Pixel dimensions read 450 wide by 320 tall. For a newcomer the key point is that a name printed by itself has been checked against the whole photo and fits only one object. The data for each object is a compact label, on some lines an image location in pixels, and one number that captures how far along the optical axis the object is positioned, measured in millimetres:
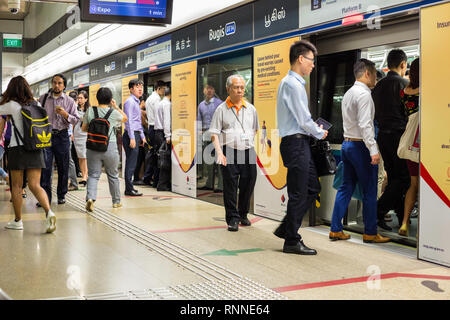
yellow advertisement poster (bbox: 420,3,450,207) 3861
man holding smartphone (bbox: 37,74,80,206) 6676
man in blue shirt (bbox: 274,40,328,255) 4160
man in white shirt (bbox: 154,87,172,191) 8531
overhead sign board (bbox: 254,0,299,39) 5508
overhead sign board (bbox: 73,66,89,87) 13375
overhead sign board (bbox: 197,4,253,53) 6301
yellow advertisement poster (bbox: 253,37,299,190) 5746
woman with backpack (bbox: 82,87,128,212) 6199
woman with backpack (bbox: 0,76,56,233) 4977
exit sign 20422
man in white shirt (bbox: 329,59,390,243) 4539
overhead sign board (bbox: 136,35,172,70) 8508
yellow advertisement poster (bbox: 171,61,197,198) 7797
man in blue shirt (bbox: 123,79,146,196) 7797
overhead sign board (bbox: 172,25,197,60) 7684
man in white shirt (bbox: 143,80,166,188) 8719
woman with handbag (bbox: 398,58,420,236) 4559
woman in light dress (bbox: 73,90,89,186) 9094
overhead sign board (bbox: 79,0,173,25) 6848
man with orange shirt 5238
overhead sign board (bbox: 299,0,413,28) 4484
